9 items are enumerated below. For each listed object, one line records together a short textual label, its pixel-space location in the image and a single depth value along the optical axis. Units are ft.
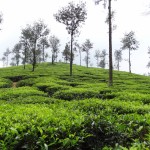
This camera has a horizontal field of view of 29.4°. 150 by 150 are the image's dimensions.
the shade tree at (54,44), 348.53
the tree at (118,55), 442.26
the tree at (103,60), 459.32
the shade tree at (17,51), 398.42
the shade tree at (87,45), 387.55
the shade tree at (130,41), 290.76
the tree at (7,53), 513.04
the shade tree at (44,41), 265.99
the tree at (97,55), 487.08
